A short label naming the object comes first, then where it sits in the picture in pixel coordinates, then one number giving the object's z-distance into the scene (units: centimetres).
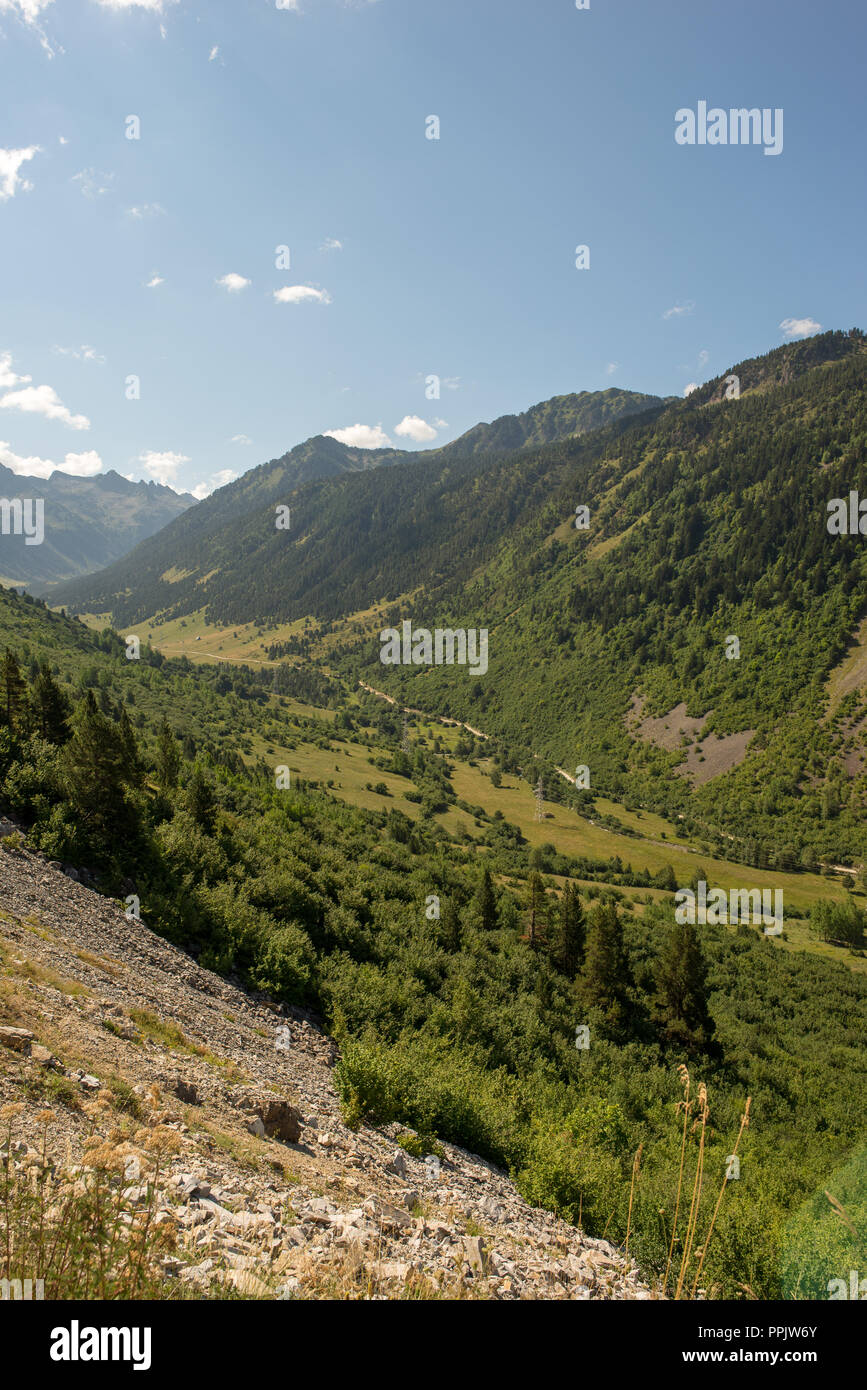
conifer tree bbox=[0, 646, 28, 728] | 3434
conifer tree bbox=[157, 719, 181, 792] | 4108
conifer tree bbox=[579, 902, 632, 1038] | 4369
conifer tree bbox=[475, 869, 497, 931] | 5591
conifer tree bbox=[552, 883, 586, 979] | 5022
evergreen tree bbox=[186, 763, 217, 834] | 3512
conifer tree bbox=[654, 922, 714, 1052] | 4203
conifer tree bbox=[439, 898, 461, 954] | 4366
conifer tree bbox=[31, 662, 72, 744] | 3550
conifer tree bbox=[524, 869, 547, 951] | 5272
